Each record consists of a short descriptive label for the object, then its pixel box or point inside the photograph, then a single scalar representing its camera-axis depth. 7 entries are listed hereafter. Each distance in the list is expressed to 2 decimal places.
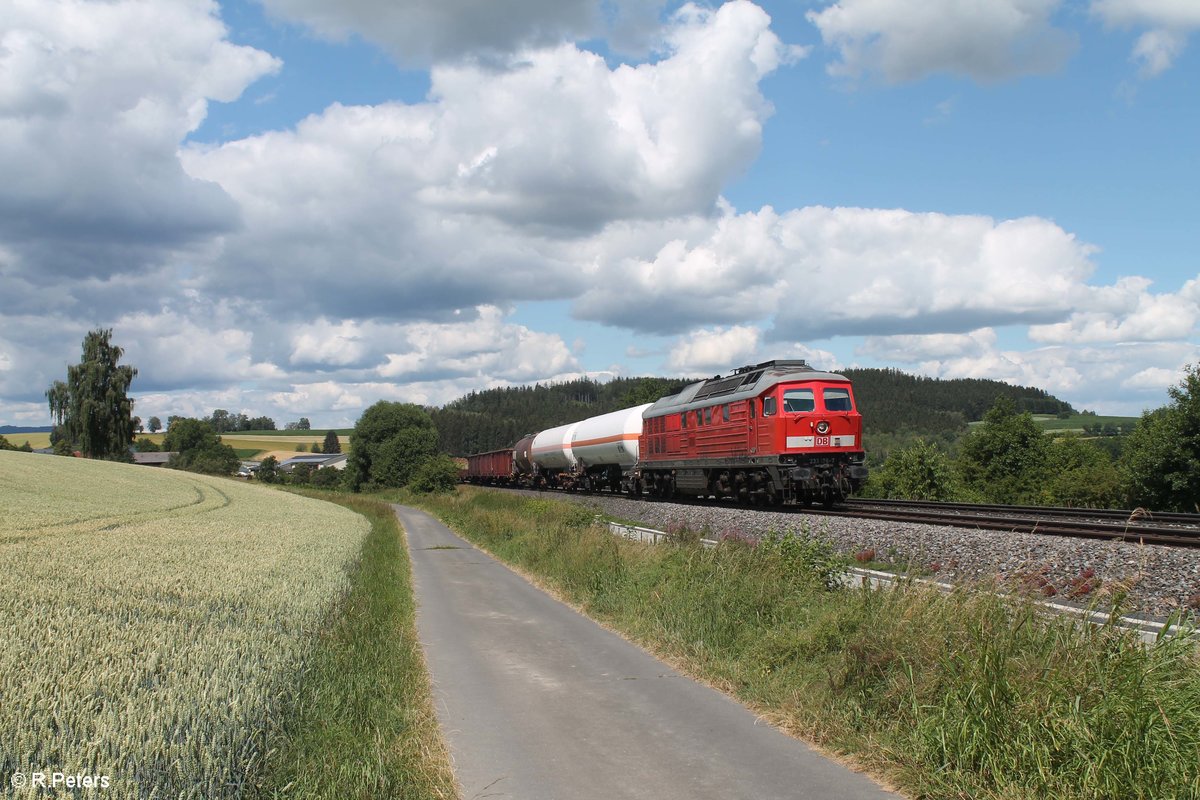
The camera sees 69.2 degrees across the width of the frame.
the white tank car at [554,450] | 48.53
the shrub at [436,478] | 72.06
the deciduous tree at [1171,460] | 35.56
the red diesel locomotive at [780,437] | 23.64
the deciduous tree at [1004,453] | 56.47
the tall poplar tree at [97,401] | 82.44
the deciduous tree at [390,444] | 101.12
